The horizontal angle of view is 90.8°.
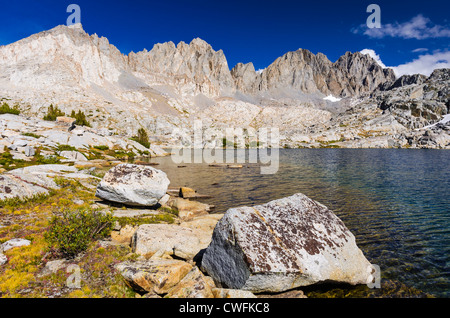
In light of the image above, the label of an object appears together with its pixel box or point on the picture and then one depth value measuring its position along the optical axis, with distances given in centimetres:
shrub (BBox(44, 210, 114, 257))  1073
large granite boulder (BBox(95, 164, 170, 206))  1900
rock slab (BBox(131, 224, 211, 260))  1225
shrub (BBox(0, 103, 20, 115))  8118
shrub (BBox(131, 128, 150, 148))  10311
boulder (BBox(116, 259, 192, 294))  893
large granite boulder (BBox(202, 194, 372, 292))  901
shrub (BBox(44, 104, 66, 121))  9362
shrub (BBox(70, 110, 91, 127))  10500
